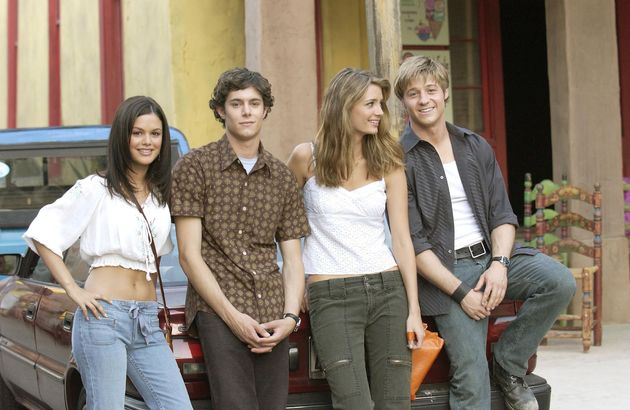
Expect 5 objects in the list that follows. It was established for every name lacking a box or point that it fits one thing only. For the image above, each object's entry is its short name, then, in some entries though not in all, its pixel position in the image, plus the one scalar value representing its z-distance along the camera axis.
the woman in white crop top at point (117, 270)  8.26
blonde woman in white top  8.95
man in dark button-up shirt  9.50
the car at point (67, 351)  9.16
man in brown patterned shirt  8.51
